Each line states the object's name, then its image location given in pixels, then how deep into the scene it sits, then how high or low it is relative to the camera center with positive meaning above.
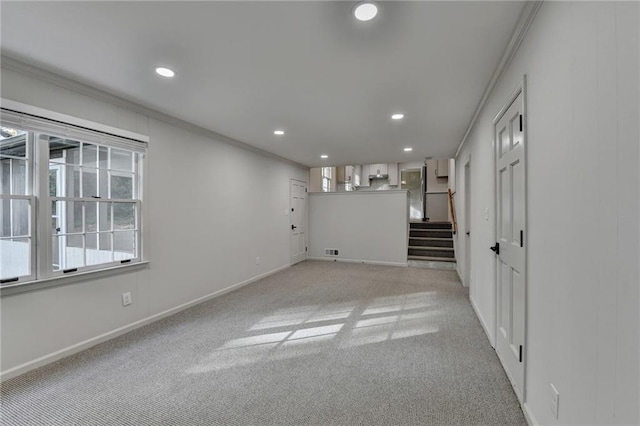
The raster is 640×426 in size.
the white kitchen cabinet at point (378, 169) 10.45 +1.61
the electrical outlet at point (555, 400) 1.31 -0.91
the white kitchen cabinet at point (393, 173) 10.24 +1.43
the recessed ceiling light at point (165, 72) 2.25 +1.17
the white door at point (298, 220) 6.40 -0.20
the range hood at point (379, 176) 10.54 +1.35
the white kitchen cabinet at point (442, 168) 9.38 +1.47
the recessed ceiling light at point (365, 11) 1.53 +1.15
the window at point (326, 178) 8.61 +1.09
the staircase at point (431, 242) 6.56 -0.79
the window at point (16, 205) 2.11 +0.06
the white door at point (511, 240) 1.78 -0.21
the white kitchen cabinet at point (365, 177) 10.82 +1.36
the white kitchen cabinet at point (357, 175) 10.64 +1.41
